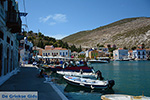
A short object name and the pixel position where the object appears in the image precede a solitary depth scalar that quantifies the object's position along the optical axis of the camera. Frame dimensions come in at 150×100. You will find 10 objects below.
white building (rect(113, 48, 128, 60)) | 144.00
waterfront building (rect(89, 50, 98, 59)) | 129.61
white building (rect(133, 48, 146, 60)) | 141.75
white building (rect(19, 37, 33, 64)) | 48.75
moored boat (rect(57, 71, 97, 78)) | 29.11
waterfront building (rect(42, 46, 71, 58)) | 84.50
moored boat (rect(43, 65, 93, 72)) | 37.31
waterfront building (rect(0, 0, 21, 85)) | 13.28
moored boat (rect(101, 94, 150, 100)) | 9.73
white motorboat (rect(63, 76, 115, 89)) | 17.66
